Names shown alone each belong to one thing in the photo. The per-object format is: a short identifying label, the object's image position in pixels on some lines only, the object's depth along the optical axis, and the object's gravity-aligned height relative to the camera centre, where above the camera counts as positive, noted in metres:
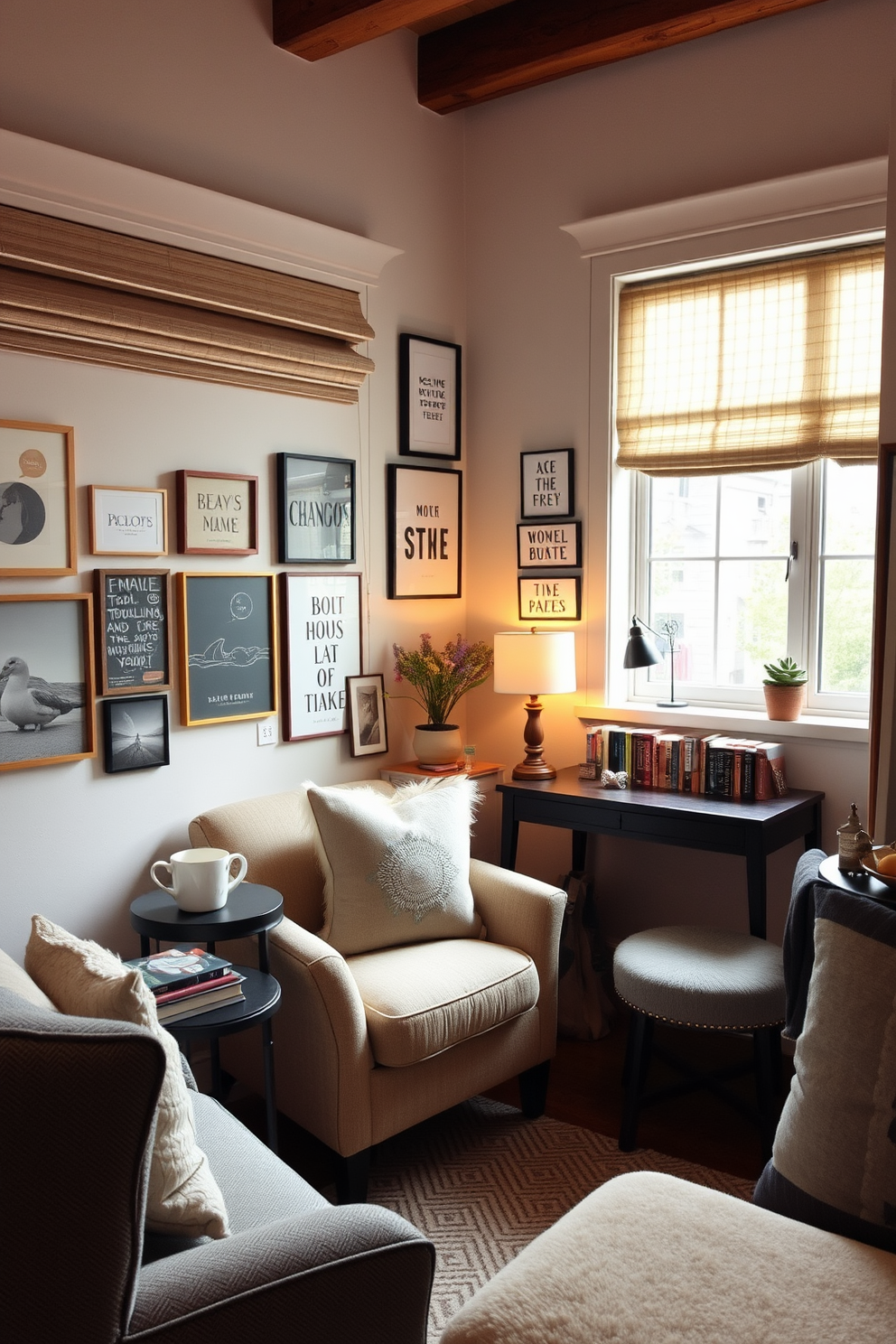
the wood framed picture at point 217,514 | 2.95 +0.20
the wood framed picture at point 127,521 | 2.74 +0.17
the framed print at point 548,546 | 3.70 +0.14
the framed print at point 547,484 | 3.70 +0.35
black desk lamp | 3.39 -0.21
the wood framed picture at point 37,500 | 2.56 +0.21
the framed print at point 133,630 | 2.78 -0.12
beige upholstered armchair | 2.42 -0.99
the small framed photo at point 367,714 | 3.53 -0.43
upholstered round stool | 2.61 -1.00
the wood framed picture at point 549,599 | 3.72 -0.05
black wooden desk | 2.89 -0.67
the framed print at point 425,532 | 3.67 +0.19
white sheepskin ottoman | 1.39 -0.95
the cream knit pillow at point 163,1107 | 1.45 -0.73
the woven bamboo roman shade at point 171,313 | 2.56 +0.73
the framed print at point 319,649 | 3.30 -0.20
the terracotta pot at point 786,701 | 3.25 -0.35
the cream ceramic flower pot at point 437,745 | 3.58 -0.53
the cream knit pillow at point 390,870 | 2.76 -0.74
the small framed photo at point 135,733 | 2.81 -0.39
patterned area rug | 2.38 -1.46
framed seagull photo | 2.58 -0.23
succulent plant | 3.25 -0.27
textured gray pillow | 1.57 -0.76
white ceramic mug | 2.41 -0.67
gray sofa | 1.15 -0.76
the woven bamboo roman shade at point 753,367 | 3.13 +0.68
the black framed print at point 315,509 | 3.24 +0.24
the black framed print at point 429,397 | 3.66 +0.66
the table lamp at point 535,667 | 3.46 -0.27
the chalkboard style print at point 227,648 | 2.99 -0.18
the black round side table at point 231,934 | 2.18 -0.76
